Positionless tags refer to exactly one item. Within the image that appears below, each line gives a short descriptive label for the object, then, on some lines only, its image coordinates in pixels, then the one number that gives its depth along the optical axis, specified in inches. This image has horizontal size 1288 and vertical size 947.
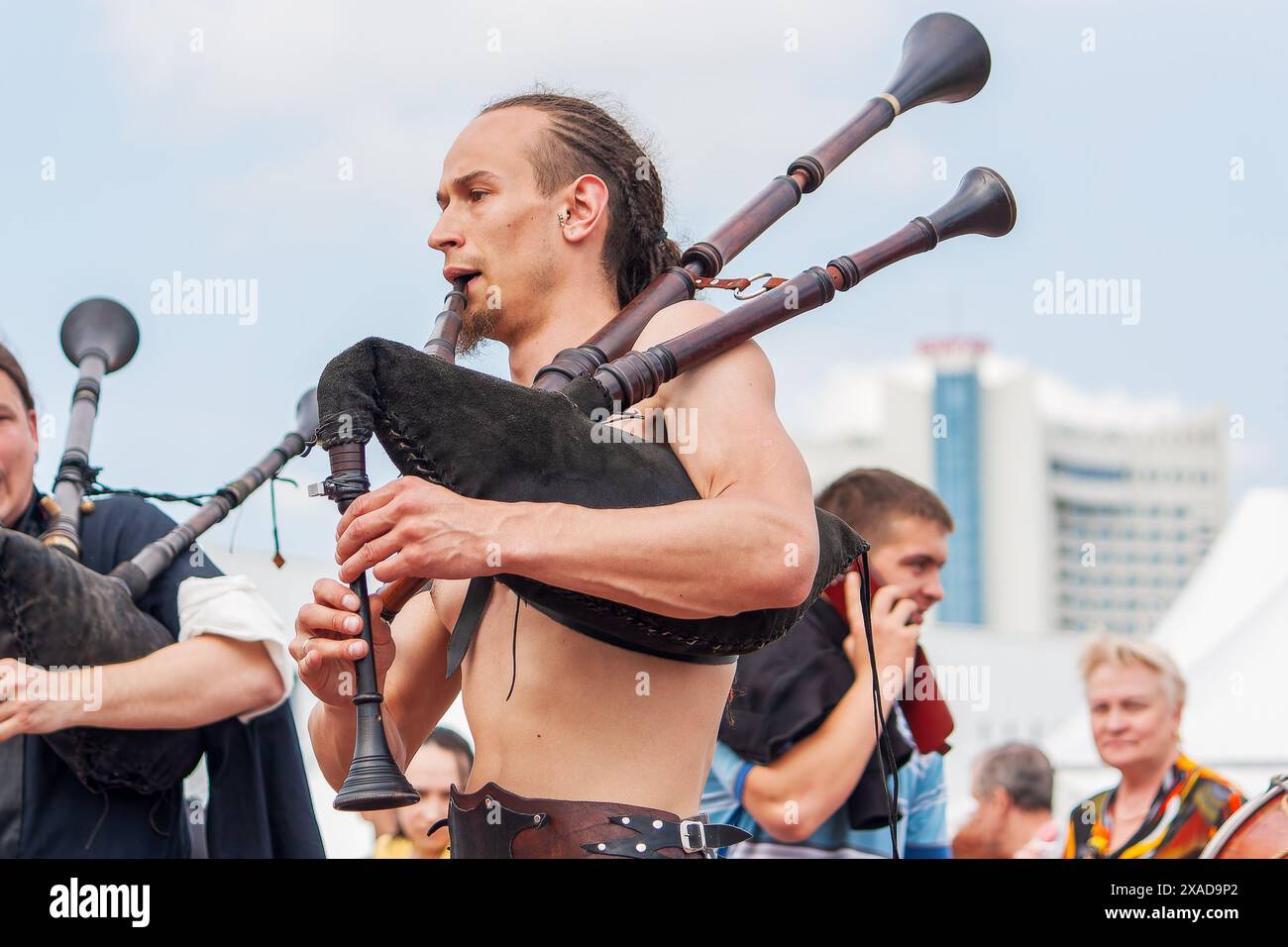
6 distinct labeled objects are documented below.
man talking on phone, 115.9
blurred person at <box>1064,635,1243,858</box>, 139.4
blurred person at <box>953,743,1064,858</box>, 166.4
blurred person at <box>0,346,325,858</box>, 101.5
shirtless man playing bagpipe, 61.7
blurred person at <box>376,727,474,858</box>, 165.3
